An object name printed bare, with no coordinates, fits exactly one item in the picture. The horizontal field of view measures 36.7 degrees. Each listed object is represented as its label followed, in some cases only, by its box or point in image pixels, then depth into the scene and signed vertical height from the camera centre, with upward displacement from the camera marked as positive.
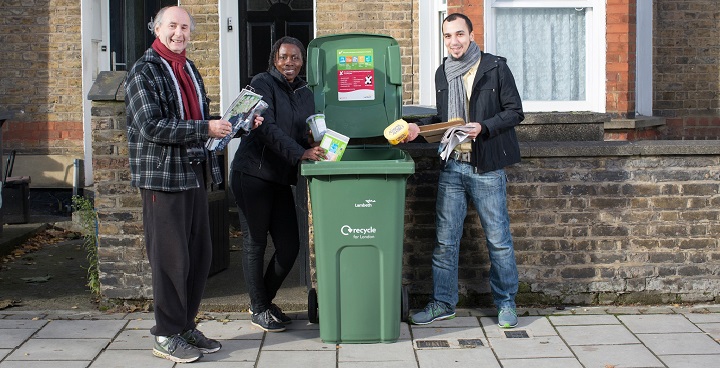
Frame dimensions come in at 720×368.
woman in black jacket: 6.27 -0.14
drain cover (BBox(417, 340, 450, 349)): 6.20 -1.13
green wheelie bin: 6.04 -0.55
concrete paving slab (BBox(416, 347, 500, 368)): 5.83 -1.16
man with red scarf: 5.70 -0.07
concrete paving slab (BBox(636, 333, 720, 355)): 6.03 -1.14
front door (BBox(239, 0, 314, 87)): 11.61 +1.32
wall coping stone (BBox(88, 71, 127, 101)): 6.91 +0.40
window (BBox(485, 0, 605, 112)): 9.59 +0.85
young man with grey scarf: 6.43 -0.10
